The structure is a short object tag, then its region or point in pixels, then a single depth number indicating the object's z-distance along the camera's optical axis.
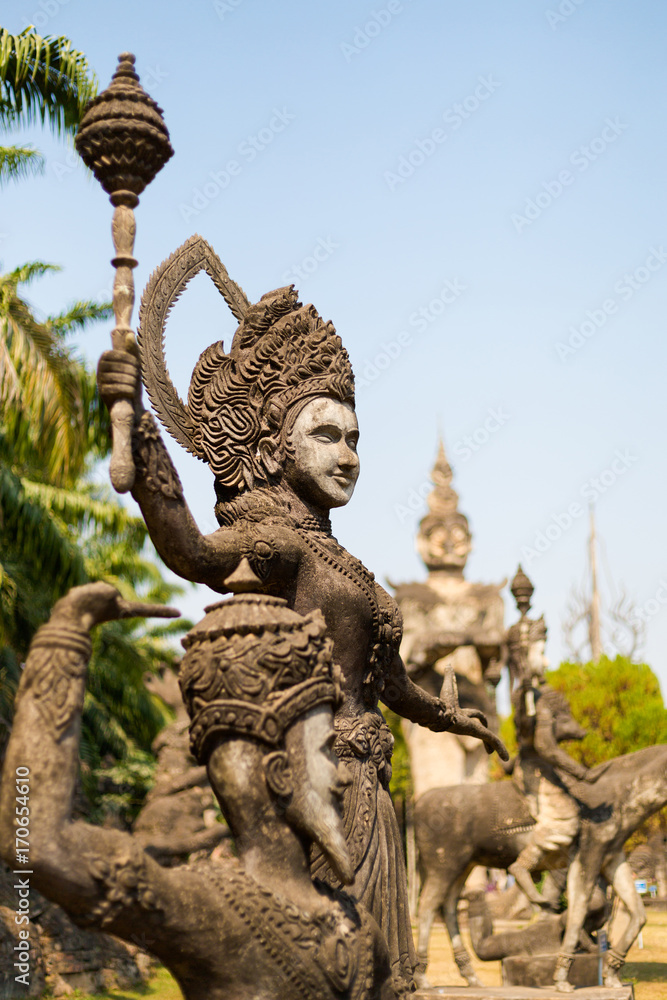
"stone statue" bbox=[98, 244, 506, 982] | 3.33
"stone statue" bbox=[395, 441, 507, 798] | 20.56
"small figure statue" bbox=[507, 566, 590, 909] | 9.49
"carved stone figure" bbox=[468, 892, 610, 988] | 9.20
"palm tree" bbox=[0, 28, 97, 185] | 9.99
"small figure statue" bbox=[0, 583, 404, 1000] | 2.25
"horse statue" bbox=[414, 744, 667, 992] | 9.41
